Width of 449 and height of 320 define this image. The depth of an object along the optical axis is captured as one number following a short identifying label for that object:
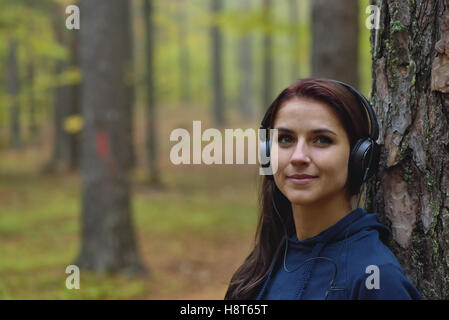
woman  1.83
